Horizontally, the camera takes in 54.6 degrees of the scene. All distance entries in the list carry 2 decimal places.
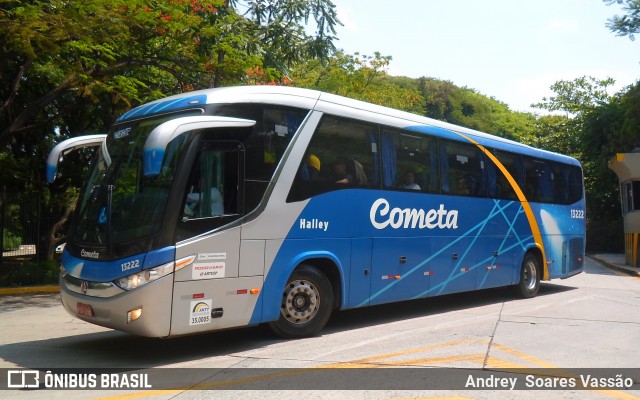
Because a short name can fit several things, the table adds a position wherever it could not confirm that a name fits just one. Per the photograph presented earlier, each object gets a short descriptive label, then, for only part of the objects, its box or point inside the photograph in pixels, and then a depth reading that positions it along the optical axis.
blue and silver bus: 7.12
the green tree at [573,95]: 46.06
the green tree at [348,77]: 28.19
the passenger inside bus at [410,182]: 10.20
